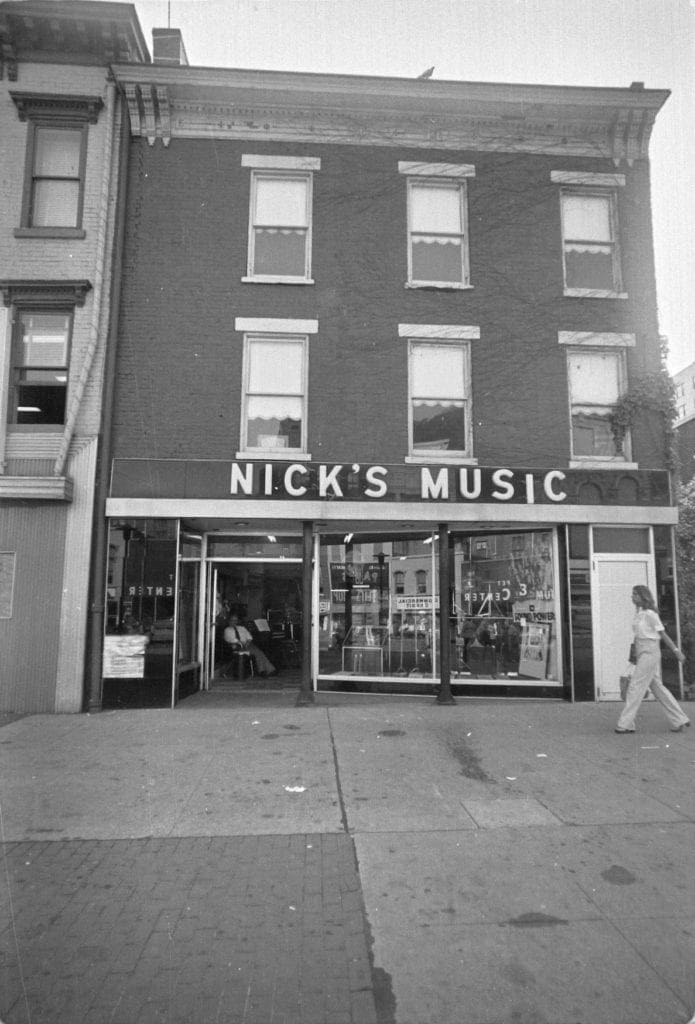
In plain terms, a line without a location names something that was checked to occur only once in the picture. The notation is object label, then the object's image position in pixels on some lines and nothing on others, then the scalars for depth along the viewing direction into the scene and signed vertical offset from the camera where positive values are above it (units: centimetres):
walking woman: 805 -79
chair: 1294 -113
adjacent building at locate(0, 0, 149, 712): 996 +461
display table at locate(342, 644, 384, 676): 1142 -93
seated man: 1281 -75
